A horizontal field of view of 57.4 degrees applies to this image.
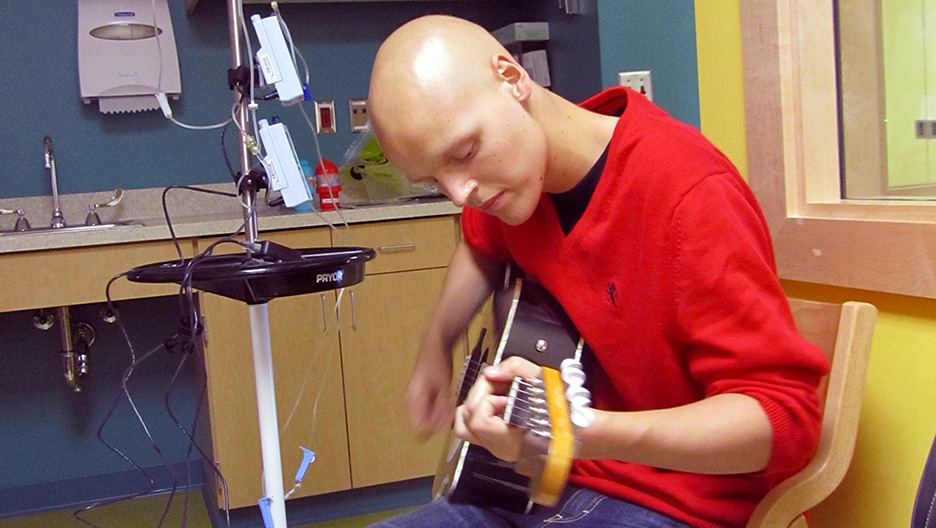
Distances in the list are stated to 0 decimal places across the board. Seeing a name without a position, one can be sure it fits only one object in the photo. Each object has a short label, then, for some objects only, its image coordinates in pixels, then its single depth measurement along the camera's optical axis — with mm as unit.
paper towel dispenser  2793
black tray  1314
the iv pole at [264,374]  1500
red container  2672
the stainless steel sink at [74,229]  2398
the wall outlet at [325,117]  3033
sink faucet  2756
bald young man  793
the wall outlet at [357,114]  3061
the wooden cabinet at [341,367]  2377
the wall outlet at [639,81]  1929
